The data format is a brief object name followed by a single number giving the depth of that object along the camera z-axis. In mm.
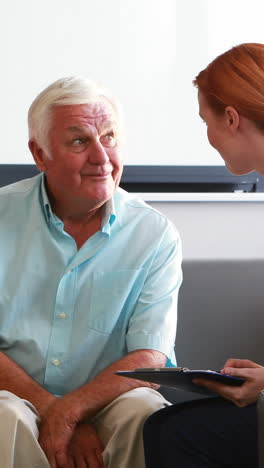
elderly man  2308
